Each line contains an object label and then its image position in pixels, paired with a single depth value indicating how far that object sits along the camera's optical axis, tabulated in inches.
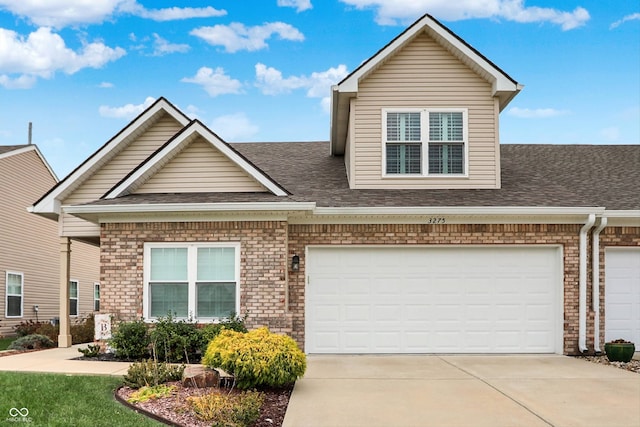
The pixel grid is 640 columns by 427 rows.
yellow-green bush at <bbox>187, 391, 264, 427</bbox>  302.7
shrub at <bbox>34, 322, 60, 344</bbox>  741.9
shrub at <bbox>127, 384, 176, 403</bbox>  344.2
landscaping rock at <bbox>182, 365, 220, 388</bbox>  374.3
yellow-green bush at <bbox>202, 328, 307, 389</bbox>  367.9
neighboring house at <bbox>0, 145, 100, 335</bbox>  896.3
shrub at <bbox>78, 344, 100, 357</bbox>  520.7
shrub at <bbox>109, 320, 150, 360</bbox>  505.7
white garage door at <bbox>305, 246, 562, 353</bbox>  560.4
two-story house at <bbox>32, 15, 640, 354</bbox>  532.1
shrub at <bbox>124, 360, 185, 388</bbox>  371.2
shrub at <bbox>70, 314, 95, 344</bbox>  730.2
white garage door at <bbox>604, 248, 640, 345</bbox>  572.7
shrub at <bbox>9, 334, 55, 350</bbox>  621.6
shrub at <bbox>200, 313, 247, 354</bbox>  493.0
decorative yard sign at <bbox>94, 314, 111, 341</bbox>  530.9
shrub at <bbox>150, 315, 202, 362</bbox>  493.7
